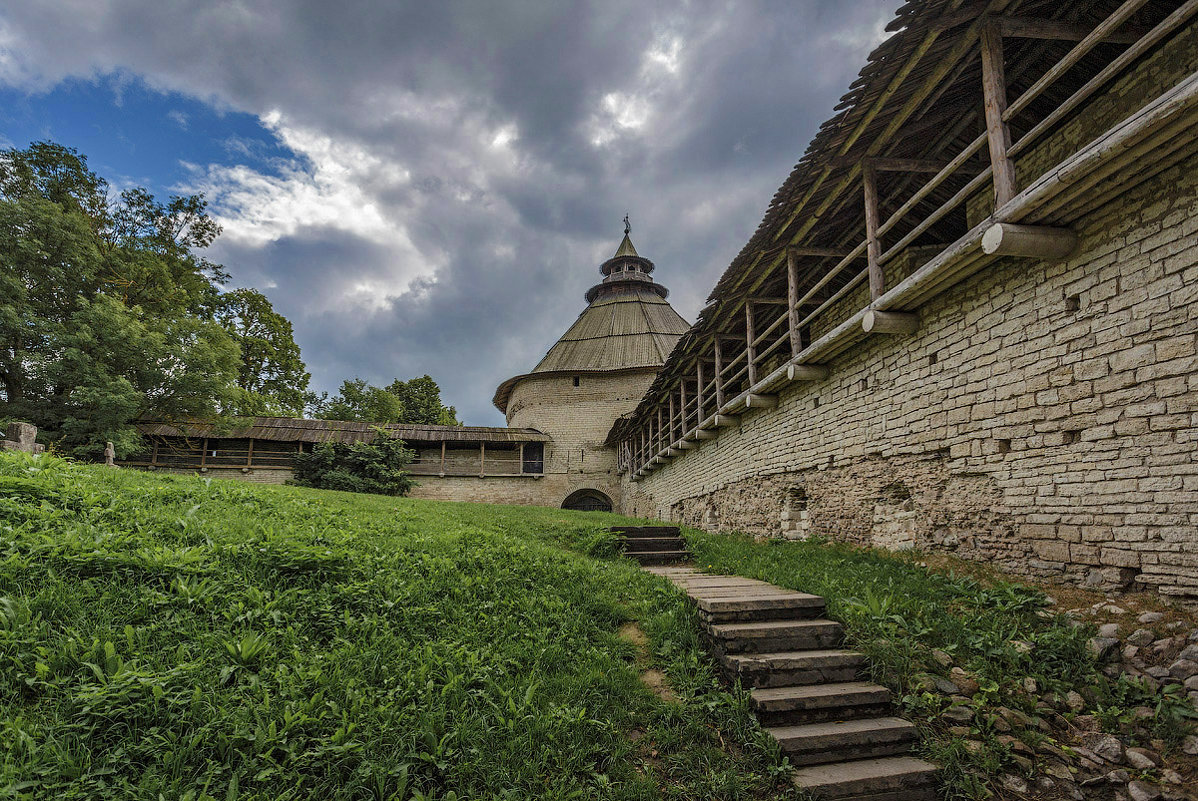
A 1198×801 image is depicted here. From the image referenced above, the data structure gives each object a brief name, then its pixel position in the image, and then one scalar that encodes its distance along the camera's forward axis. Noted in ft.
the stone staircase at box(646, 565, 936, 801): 9.52
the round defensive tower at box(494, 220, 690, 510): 85.61
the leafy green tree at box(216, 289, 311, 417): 78.95
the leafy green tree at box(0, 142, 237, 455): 51.57
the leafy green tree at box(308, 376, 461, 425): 98.63
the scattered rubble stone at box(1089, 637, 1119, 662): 11.75
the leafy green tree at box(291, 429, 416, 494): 64.95
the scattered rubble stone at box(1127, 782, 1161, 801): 8.80
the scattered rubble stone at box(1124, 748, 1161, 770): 9.38
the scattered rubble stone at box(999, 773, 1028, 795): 9.30
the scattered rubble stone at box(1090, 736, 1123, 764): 9.67
